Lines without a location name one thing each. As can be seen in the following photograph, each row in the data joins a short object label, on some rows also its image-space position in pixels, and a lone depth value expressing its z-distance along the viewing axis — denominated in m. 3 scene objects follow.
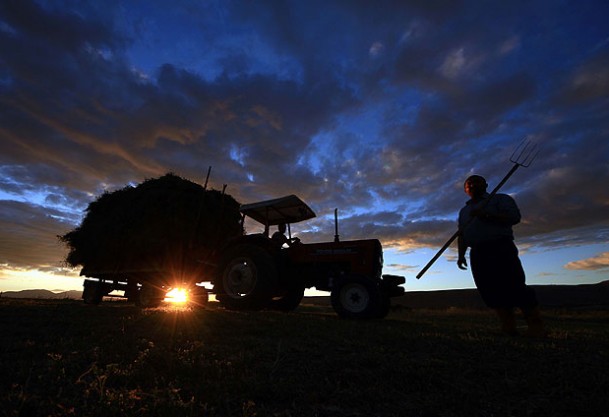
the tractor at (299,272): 7.70
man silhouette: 5.17
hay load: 10.16
